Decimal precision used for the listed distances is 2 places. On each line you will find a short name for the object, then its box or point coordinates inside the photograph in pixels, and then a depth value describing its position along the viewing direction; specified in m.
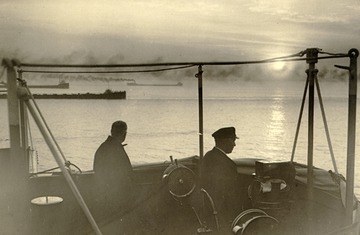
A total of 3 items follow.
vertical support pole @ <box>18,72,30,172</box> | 6.21
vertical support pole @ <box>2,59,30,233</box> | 3.98
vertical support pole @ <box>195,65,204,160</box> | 6.66
